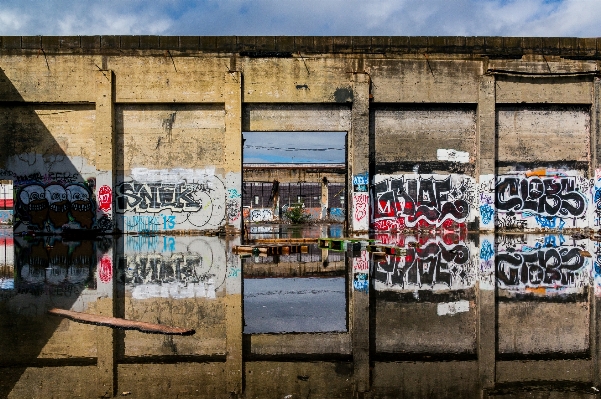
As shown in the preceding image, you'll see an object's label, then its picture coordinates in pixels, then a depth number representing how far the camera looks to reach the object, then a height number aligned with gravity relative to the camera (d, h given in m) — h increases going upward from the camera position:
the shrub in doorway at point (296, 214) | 42.66 -1.26
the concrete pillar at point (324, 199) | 45.07 -0.31
